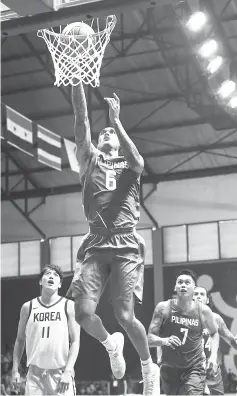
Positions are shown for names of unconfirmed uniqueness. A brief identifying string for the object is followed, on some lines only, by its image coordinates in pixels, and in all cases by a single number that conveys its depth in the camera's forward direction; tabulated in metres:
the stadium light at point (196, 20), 15.31
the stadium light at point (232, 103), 16.91
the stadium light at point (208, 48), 15.93
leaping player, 7.00
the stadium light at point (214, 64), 16.17
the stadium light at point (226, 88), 16.19
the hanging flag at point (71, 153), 16.91
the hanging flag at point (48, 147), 16.48
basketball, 7.82
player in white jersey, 7.67
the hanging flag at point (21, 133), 16.39
